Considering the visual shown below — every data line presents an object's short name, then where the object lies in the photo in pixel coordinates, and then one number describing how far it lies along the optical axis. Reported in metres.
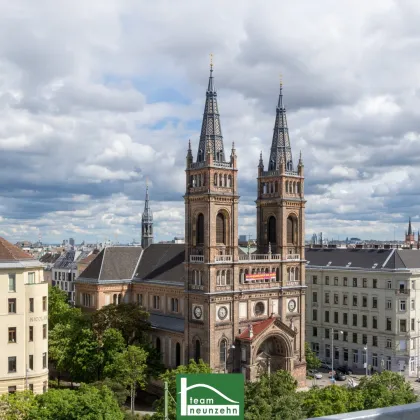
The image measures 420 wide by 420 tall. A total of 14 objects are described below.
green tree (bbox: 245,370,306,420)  46.09
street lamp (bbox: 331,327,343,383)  91.06
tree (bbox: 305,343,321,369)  90.12
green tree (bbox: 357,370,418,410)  48.94
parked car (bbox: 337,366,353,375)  99.56
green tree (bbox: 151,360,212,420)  48.97
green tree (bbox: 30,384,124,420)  44.19
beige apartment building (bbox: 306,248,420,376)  97.56
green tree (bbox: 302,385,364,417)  48.12
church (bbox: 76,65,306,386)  80.81
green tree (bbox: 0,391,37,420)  45.41
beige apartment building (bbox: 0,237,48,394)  58.44
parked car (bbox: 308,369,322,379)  94.50
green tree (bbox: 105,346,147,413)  68.50
